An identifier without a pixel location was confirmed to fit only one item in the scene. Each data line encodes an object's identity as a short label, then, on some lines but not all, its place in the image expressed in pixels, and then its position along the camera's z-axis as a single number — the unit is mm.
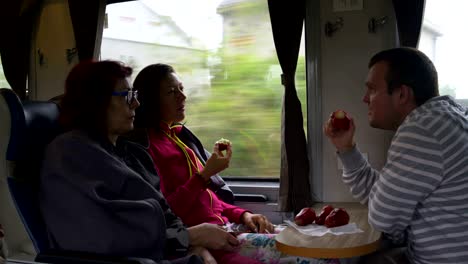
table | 1521
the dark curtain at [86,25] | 3285
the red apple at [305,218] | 1839
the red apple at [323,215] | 1859
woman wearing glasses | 1645
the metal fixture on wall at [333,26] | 2669
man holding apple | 1438
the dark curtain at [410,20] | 2449
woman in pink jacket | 2125
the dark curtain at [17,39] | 3523
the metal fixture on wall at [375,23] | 2588
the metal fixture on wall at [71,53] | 3436
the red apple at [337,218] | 1783
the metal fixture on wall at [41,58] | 3557
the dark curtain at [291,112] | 2684
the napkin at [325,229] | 1705
